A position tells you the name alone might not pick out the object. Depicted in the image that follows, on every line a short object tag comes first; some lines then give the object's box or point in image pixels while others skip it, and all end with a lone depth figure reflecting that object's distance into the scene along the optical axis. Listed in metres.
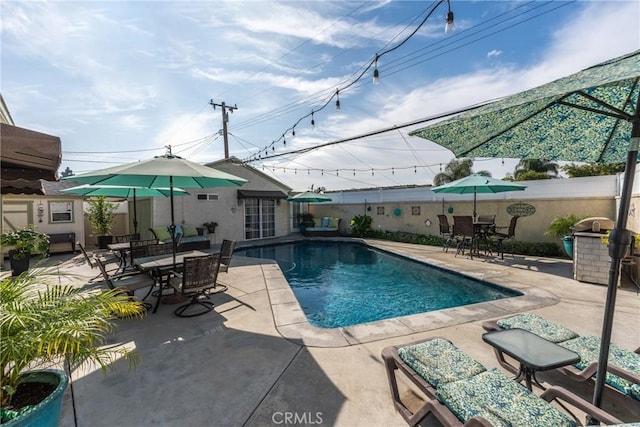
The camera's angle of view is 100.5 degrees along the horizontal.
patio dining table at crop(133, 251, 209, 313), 4.77
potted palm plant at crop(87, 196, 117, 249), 11.63
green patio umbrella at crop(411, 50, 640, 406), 1.69
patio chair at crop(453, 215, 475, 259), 9.02
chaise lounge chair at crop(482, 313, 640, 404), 2.16
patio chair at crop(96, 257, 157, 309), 4.39
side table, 2.04
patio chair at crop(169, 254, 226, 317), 4.41
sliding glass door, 14.59
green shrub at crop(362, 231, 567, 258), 9.07
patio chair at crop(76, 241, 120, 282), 8.17
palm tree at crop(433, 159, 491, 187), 21.78
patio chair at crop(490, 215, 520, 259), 8.76
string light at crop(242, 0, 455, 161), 5.11
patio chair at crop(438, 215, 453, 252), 10.56
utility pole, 18.33
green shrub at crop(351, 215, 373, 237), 15.56
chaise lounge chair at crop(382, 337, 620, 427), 1.71
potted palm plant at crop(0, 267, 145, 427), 1.57
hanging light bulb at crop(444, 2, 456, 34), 5.01
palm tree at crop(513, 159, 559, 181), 20.03
